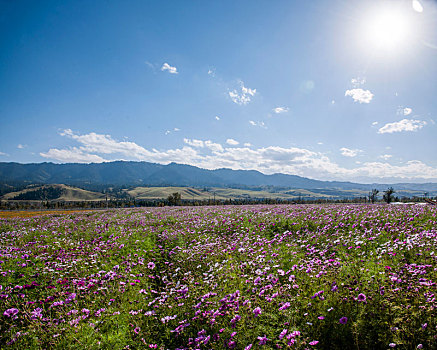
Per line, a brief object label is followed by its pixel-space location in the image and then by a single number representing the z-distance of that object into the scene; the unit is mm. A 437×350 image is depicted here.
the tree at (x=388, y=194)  54697
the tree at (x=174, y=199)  85500
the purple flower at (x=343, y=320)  3473
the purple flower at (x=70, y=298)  4888
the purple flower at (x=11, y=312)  4480
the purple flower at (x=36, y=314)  4397
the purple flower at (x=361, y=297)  3679
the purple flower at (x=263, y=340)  3286
